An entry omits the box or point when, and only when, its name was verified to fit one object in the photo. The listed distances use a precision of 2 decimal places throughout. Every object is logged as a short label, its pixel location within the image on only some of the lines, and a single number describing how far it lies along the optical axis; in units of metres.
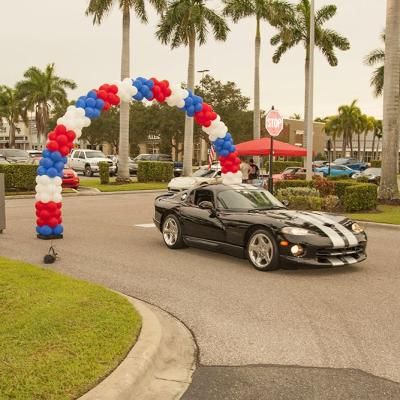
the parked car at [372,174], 33.31
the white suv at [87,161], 40.09
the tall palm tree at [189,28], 33.66
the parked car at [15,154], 40.72
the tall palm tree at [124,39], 30.59
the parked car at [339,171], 43.56
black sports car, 8.28
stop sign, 17.47
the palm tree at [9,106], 82.46
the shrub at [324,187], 19.09
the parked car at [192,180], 24.91
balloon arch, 12.12
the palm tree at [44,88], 68.25
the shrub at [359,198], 17.48
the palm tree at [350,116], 87.94
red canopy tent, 22.17
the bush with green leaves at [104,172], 30.66
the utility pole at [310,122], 23.75
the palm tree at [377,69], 48.78
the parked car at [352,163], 51.62
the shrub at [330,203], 17.91
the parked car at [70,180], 26.73
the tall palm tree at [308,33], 42.22
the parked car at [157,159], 39.49
